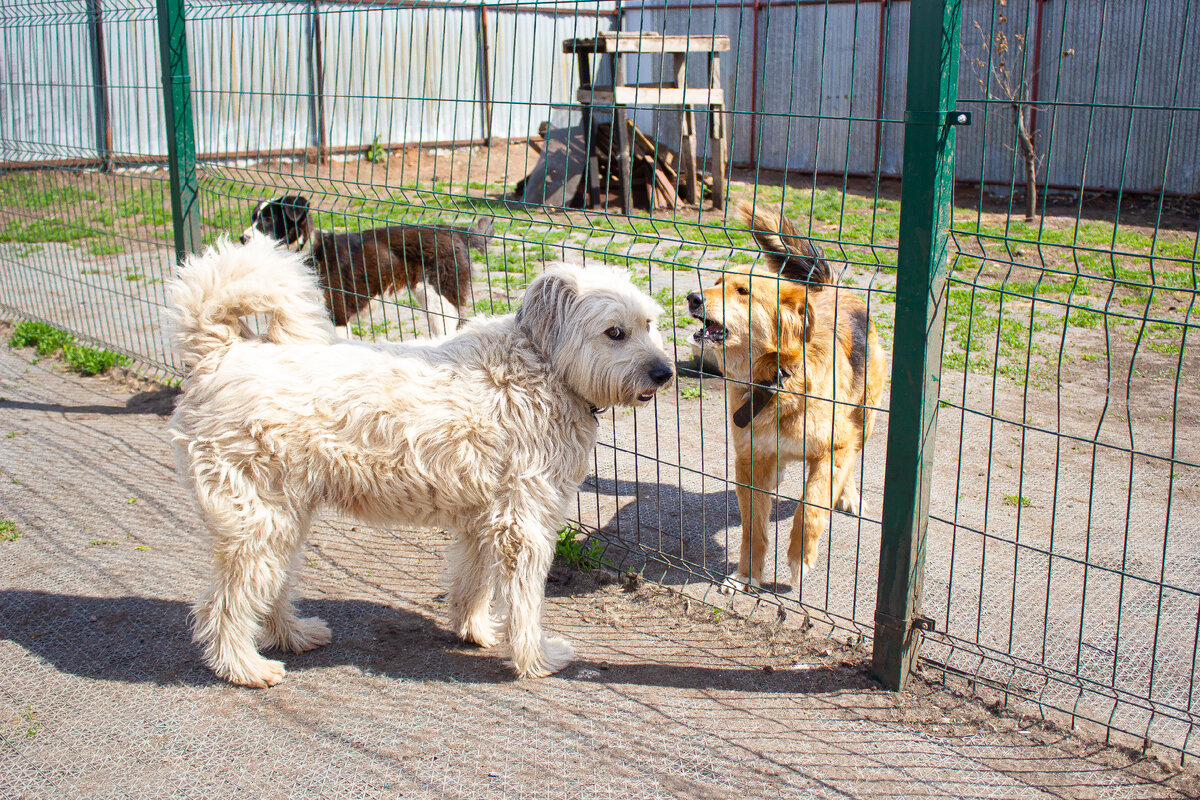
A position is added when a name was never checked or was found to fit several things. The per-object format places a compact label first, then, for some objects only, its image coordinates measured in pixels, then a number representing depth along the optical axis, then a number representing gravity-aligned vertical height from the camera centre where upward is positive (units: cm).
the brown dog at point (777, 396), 393 -85
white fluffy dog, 307 -78
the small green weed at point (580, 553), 424 -162
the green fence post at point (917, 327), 269 -39
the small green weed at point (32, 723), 301 -175
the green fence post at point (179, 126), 547 +33
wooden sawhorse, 1146 +120
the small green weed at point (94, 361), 698 -134
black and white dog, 633 -54
